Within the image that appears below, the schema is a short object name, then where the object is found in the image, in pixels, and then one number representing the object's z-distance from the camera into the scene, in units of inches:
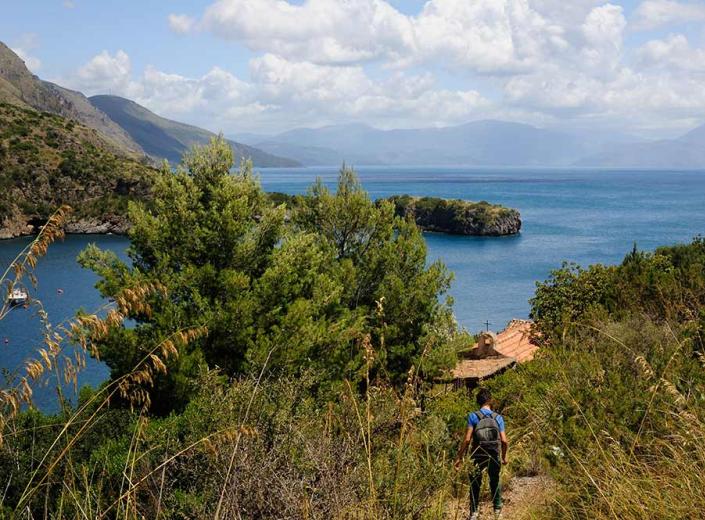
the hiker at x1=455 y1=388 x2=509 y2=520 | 275.5
